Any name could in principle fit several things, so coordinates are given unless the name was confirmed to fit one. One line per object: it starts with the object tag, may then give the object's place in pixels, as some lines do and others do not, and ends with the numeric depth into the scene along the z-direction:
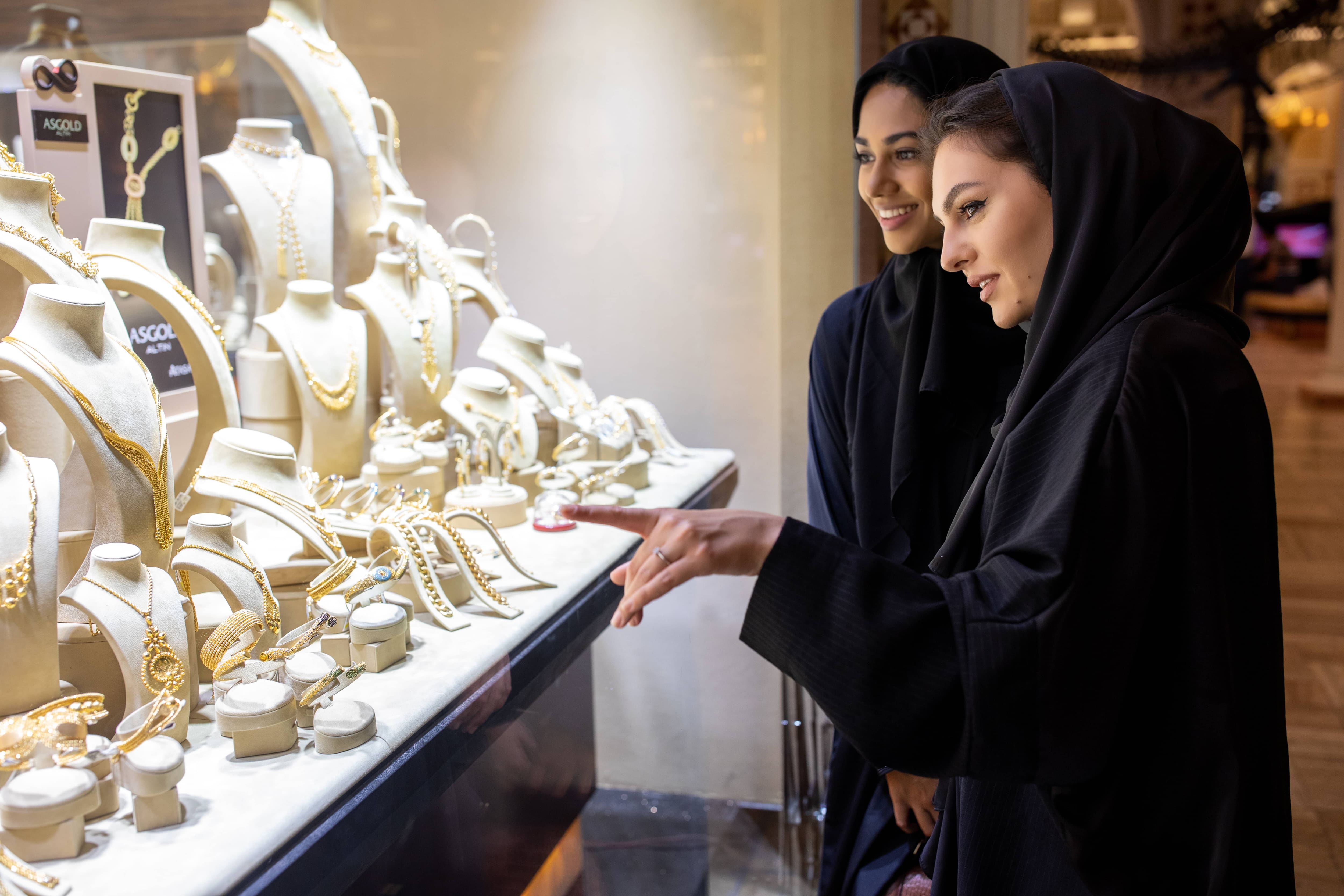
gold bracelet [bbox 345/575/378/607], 1.43
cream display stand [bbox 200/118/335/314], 2.07
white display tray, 0.94
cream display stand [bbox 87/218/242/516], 1.63
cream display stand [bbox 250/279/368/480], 2.01
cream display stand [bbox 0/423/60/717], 1.07
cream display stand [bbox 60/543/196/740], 1.12
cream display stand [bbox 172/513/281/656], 1.30
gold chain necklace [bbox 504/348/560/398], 2.58
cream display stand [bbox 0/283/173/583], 1.19
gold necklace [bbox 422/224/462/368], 2.45
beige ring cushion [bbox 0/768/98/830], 0.93
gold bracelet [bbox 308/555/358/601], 1.43
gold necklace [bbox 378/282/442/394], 2.28
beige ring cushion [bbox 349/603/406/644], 1.39
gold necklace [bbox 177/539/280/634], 1.36
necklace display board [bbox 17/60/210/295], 1.80
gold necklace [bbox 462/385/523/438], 2.28
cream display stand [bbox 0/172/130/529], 1.27
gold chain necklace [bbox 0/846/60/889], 0.89
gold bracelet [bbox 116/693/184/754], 1.03
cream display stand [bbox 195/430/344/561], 1.49
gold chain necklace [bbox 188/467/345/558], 1.50
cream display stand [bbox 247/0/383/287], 2.26
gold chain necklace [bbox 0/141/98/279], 1.28
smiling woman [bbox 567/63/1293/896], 0.81
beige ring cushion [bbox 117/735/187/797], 0.99
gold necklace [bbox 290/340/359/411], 2.01
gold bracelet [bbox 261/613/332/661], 1.26
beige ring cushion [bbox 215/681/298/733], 1.14
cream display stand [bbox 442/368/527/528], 2.18
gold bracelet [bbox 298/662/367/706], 1.21
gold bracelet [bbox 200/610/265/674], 1.20
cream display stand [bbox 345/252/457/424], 2.25
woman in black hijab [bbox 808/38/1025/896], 1.53
